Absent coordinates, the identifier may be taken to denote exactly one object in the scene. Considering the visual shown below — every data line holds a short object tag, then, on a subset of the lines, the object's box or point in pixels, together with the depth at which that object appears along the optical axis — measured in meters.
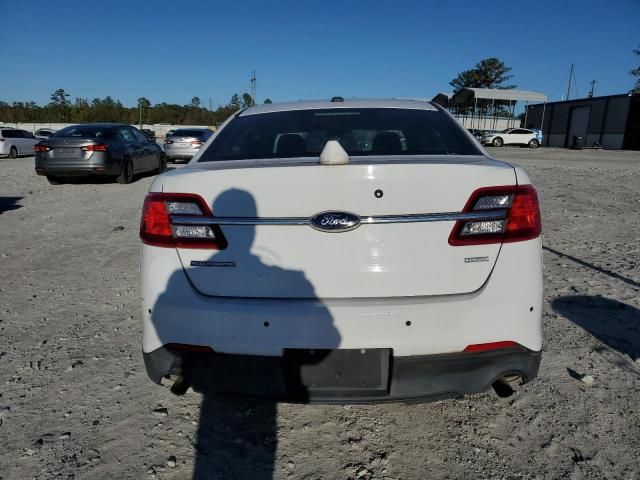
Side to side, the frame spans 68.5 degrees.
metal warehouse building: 33.84
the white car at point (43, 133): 30.79
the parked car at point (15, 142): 21.16
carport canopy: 36.59
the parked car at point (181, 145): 16.47
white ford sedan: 1.77
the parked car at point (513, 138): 36.59
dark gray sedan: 10.27
